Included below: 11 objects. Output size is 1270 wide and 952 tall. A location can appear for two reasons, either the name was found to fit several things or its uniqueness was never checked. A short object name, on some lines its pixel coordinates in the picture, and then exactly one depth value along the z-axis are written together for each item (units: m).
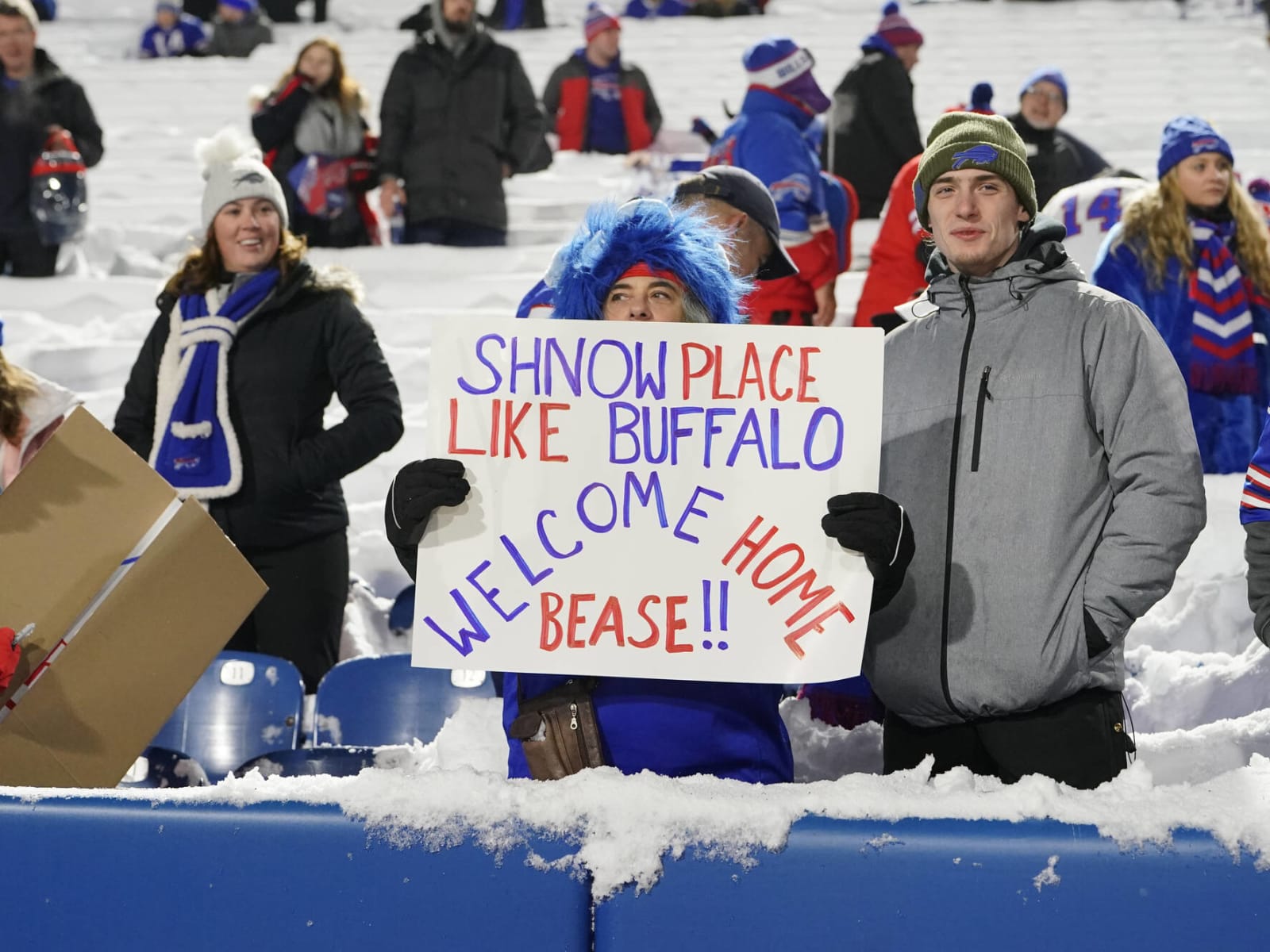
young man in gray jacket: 5.85
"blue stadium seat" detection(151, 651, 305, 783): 8.44
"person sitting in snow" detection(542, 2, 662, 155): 22.61
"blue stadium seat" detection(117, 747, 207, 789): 7.66
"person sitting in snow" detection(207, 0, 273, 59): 33.53
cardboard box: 6.03
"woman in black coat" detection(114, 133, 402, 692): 8.93
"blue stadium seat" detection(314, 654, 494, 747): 8.45
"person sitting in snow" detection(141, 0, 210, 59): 33.71
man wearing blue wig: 5.44
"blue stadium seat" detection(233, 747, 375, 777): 7.27
